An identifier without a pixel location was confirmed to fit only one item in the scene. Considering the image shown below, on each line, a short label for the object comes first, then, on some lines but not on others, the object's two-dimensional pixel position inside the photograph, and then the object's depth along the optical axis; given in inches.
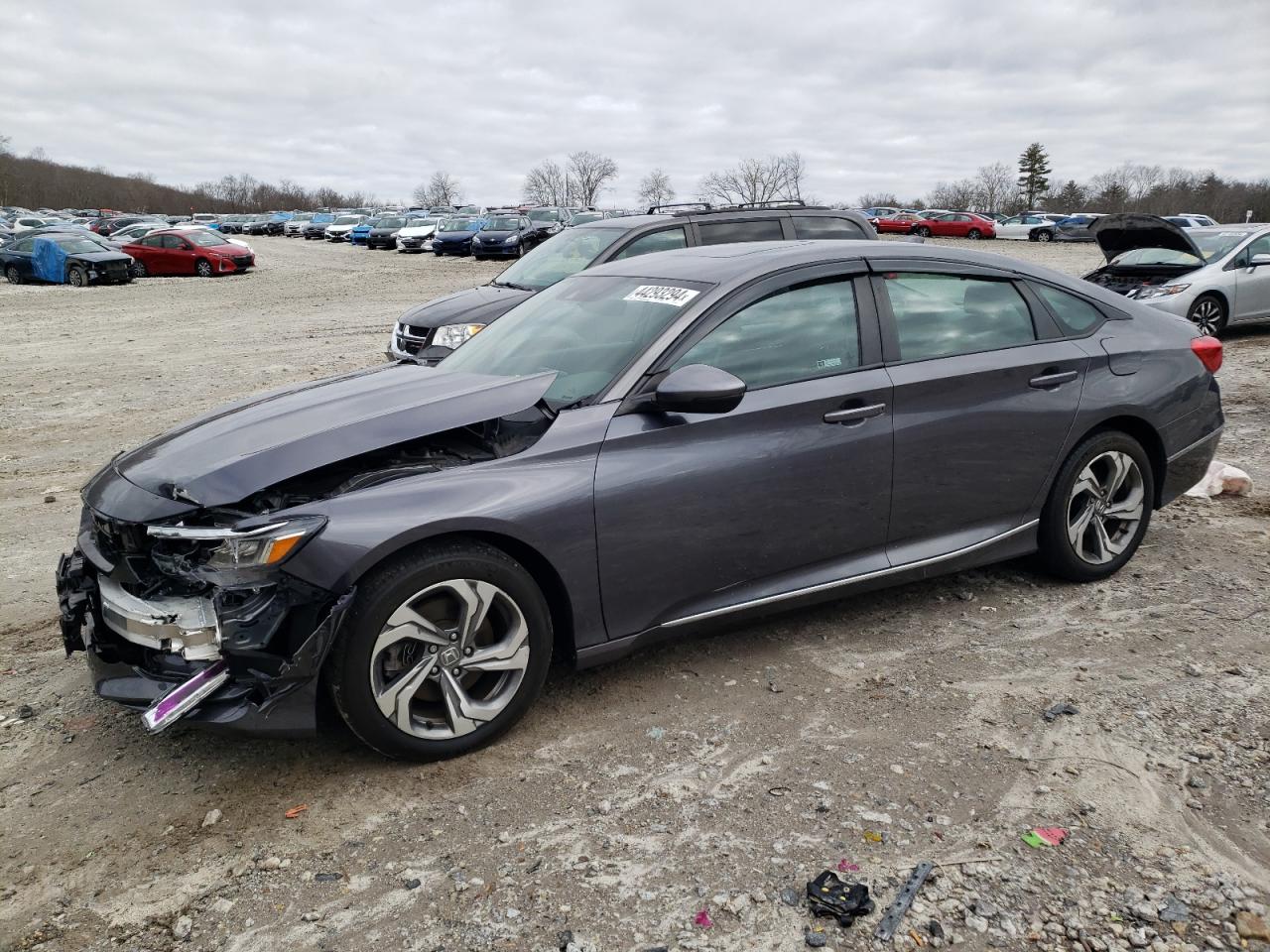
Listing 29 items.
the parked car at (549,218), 1375.5
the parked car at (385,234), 1747.0
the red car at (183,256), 1215.6
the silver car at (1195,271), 481.7
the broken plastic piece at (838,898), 100.6
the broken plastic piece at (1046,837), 112.1
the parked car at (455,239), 1425.9
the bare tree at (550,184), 4325.8
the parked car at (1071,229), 1813.6
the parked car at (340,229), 2155.5
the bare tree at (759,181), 3299.7
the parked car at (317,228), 2416.3
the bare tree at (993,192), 4178.2
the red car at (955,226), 1895.9
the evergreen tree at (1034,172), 4141.2
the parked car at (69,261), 1099.3
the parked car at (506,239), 1304.1
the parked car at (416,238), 1625.2
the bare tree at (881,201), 4150.3
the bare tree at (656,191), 4099.4
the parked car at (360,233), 1968.5
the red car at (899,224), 1940.2
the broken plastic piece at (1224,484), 242.7
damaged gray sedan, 122.0
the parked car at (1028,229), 1918.1
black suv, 356.8
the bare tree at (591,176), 4293.8
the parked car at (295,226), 2576.3
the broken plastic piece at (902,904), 98.3
